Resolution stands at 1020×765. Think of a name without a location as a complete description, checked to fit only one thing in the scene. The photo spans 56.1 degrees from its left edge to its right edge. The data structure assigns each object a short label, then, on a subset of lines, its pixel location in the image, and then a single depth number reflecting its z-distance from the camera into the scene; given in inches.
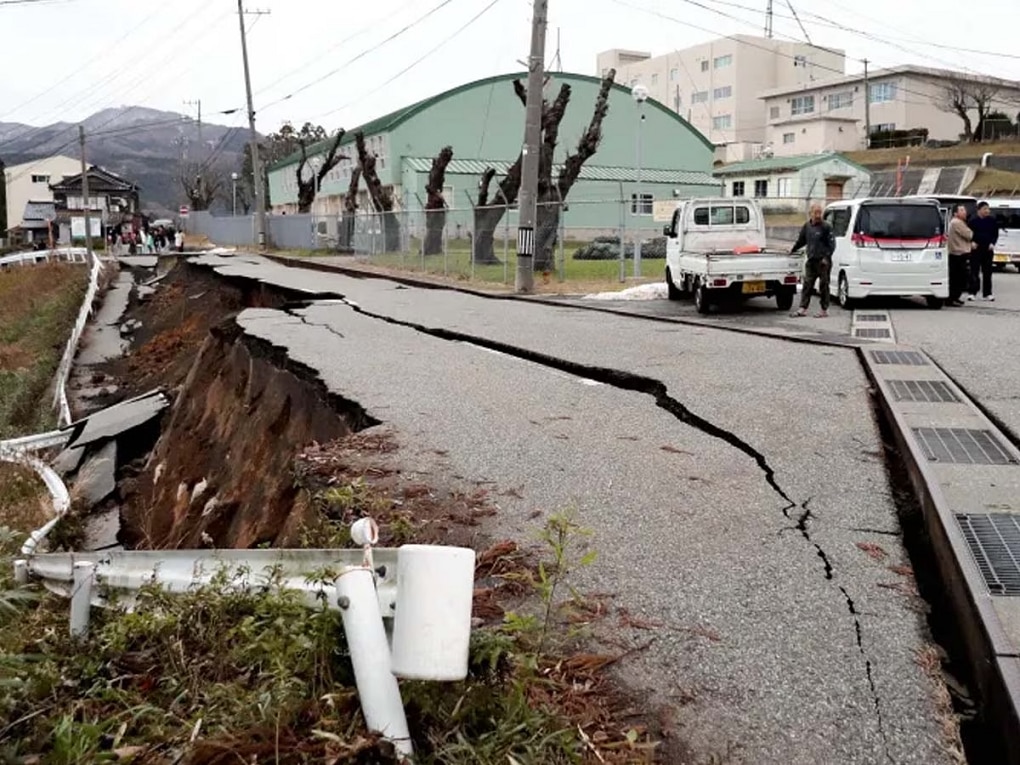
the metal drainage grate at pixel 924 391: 327.0
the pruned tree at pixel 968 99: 2493.8
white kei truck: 619.2
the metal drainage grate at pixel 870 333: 502.9
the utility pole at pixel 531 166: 815.1
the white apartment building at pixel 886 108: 2706.7
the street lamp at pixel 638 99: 949.8
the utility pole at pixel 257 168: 1882.4
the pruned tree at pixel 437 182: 1397.6
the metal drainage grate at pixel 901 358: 404.9
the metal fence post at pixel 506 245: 957.2
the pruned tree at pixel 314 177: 2186.3
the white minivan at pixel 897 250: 629.0
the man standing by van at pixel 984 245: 677.3
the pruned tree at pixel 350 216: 1663.0
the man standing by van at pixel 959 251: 648.4
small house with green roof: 1962.4
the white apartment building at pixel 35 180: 3949.3
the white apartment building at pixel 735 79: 3250.5
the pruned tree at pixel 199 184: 3710.6
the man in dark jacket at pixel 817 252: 588.4
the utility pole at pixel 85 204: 1470.2
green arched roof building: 1948.8
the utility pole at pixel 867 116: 2618.1
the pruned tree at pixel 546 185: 1016.2
